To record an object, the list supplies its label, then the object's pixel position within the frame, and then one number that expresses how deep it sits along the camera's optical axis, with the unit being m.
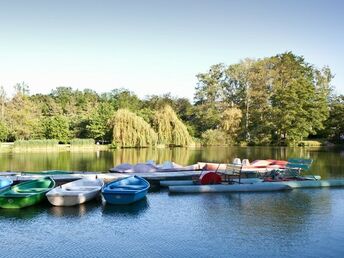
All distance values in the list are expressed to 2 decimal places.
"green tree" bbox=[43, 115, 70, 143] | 45.59
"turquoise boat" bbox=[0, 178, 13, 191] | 15.48
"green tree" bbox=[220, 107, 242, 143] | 51.62
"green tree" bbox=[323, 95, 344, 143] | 49.88
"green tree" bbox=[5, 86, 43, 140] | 44.31
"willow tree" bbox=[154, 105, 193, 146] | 45.41
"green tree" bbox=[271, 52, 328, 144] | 47.88
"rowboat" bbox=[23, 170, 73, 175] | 18.99
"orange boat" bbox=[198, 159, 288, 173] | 20.33
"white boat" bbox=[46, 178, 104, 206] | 13.23
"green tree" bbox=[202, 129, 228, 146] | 50.16
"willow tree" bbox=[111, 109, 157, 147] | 42.94
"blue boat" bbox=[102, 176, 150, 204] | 13.56
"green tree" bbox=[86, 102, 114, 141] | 46.28
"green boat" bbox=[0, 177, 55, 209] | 12.99
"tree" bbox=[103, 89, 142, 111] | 57.74
